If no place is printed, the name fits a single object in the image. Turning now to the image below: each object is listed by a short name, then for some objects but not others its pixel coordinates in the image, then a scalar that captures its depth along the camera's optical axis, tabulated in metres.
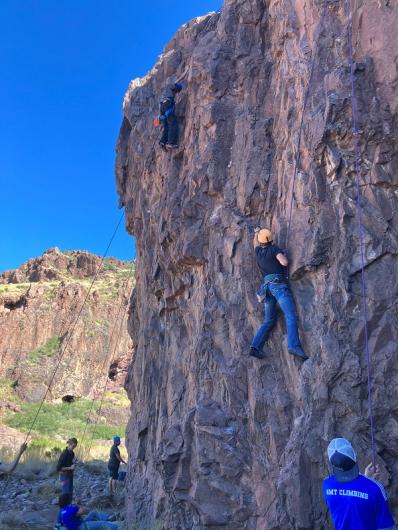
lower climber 6.64
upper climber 10.78
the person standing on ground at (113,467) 13.43
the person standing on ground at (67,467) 10.09
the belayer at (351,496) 3.96
